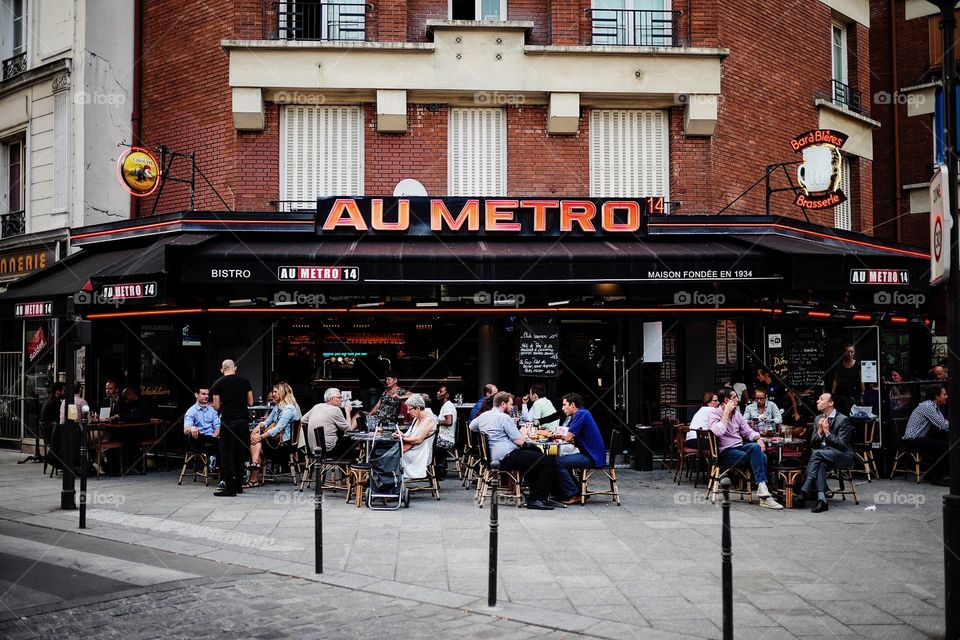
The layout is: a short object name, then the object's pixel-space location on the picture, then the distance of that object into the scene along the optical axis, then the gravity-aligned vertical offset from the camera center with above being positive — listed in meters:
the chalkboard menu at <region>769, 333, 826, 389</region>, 17.44 -0.27
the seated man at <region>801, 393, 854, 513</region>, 11.52 -1.39
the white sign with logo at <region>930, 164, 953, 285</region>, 6.09 +0.90
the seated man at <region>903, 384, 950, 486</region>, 13.60 -1.37
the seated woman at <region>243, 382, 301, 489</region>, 13.55 -1.24
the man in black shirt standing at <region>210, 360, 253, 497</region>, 12.60 -1.10
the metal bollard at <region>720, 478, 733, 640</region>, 5.78 -1.60
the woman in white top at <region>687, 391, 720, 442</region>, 13.18 -1.12
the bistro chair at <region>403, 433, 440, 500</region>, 12.12 -1.89
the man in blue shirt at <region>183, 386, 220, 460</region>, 13.77 -1.21
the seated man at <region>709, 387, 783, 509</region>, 11.94 -1.33
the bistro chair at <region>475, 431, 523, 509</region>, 11.77 -1.84
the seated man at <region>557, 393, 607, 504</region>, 11.77 -1.40
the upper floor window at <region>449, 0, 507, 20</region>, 16.44 +6.60
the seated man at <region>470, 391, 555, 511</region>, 11.49 -1.45
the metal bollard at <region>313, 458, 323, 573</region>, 7.79 -1.64
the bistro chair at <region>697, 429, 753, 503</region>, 12.28 -1.86
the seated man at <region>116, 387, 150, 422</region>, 15.05 -1.04
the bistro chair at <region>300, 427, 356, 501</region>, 12.17 -1.89
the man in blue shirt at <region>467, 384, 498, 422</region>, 14.16 -0.76
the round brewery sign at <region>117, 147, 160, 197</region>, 15.91 +3.38
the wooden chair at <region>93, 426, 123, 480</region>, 14.76 -1.67
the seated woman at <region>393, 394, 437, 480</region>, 11.78 -1.25
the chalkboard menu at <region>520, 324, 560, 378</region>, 15.60 -0.02
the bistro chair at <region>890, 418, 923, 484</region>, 13.91 -1.69
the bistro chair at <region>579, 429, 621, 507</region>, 11.80 -1.77
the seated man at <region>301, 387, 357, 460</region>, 12.75 -1.10
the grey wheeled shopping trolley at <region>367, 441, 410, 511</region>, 11.70 -1.79
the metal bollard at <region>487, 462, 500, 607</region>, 6.76 -1.70
